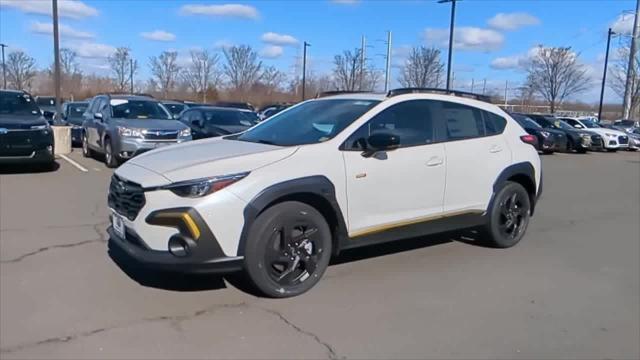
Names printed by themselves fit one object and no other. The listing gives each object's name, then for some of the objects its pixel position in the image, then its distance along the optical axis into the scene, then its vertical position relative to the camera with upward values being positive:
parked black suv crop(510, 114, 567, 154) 23.03 -0.97
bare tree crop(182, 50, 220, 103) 57.72 +2.49
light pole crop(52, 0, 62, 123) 17.26 +1.17
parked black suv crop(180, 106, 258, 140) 13.74 -0.51
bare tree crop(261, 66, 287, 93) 59.03 +2.58
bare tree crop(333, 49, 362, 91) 50.25 +3.10
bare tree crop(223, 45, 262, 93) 57.09 +3.41
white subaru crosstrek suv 4.11 -0.70
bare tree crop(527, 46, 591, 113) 52.69 +3.93
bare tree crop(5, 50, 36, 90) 57.97 +2.55
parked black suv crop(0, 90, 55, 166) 10.41 -0.79
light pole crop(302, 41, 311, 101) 48.61 +3.97
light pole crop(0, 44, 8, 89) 54.75 +2.04
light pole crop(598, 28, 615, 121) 46.47 +3.74
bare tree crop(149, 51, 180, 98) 57.69 +2.90
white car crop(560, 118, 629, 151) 26.44 -0.90
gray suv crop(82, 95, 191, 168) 11.81 -0.65
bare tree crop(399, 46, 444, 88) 47.44 +3.62
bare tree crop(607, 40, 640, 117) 48.09 +2.38
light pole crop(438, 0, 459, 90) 28.98 +3.95
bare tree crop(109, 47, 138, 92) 56.78 +3.37
